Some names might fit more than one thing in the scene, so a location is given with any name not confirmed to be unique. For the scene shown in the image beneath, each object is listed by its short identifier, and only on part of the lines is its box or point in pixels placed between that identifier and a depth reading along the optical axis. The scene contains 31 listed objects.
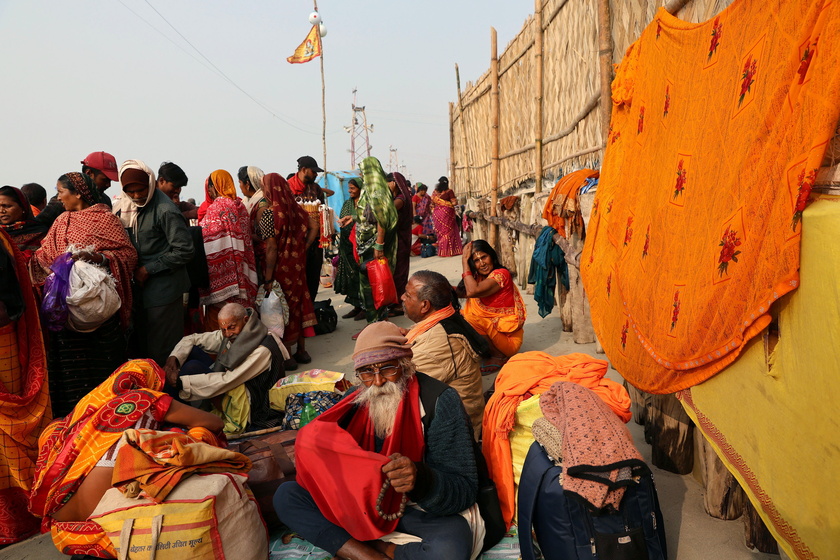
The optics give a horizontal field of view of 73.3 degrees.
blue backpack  2.12
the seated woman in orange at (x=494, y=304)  4.97
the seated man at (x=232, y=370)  3.68
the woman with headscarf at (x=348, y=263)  7.14
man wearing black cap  6.65
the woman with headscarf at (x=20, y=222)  3.87
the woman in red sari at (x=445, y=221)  12.88
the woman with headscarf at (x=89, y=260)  3.84
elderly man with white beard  2.29
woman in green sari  6.48
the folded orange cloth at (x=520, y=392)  2.72
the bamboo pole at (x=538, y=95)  7.33
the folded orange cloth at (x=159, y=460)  2.40
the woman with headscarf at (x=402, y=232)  7.10
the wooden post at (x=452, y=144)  16.55
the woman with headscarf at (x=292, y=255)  5.48
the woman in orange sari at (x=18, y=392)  3.03
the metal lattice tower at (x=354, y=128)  44.34
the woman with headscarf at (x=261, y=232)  5.45
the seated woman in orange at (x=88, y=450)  2.58
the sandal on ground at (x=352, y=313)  7.59
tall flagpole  18.16
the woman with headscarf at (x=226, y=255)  4.93
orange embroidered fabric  1.77
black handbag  6.90
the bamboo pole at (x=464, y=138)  14.84
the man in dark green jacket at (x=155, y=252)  4.30
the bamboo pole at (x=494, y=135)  10.16
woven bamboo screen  4.23
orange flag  18.17
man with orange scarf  3.30
